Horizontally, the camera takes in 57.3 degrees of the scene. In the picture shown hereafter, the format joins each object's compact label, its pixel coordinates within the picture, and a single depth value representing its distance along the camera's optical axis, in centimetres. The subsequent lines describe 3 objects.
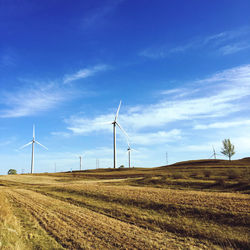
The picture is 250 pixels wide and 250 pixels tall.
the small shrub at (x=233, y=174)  3526
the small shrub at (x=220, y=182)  3120
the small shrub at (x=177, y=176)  4131
